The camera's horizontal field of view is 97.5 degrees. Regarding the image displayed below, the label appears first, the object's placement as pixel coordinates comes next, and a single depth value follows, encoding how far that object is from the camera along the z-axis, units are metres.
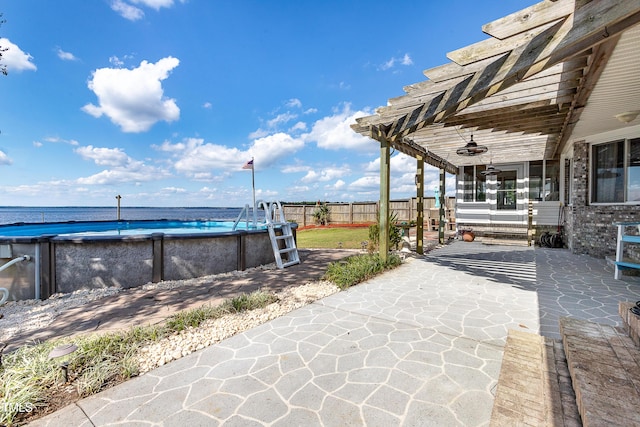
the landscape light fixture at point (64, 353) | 2.03
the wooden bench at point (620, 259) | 4.63
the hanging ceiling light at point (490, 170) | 9.17
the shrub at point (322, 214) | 18.19
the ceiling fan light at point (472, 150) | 6.15
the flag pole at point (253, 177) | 10.31
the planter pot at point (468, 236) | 10.22
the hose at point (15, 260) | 4.02
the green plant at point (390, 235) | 7.49
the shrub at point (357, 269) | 4.70
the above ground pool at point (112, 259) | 4.40
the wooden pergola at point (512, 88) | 2.45
